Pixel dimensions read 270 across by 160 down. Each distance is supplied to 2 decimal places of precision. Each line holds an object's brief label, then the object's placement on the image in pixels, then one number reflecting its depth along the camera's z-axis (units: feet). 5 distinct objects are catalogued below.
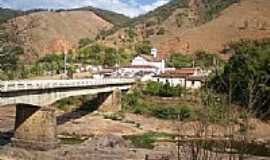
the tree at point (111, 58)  338.34
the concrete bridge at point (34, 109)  113.60
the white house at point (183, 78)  219.20
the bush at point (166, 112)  181.16
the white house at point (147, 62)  295.64
